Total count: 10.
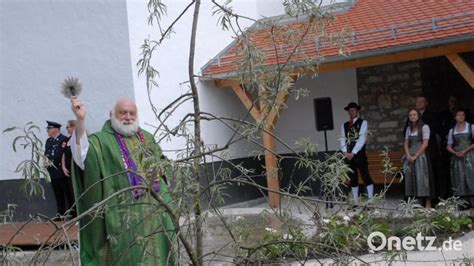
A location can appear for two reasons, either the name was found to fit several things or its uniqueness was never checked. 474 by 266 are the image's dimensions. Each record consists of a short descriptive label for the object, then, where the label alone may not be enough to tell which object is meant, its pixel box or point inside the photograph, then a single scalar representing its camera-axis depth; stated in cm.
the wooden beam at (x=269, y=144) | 895
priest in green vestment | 350
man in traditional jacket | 943
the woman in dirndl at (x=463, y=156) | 872
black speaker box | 1076
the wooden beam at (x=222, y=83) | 1071
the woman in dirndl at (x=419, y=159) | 898
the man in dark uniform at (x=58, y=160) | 991
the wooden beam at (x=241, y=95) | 1058
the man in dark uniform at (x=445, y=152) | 933
